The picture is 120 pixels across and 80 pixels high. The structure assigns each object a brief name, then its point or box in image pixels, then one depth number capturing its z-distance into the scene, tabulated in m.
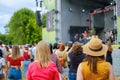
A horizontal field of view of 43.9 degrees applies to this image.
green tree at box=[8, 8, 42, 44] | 28.85
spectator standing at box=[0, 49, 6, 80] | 3.13
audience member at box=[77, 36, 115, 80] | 1.68
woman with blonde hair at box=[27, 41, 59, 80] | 1.90
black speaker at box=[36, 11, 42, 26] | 13.36
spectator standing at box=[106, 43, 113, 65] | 3.51
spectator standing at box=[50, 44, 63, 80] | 2.82
